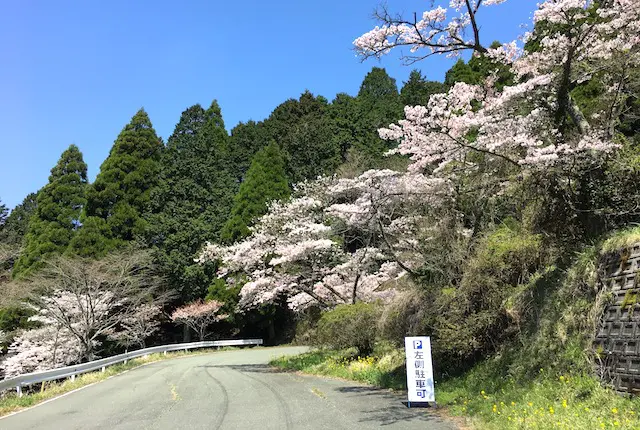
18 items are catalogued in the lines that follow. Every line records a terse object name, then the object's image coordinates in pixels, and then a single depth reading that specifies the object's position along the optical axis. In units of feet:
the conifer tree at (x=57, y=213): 102.06
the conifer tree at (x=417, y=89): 138.51
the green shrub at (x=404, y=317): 34.81
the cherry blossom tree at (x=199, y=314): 106.42
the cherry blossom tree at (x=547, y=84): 28.22
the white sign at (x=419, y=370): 27.14
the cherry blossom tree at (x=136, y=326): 94.32
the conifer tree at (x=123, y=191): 105.19
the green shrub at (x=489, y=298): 29.55
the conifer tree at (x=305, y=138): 128.26
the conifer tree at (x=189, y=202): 109.81
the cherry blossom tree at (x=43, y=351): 79.00
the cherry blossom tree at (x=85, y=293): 73.51
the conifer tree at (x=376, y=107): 134.31
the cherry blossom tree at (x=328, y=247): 48.83
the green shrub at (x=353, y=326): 47.11
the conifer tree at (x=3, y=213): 165.43
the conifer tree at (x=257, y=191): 107.14
